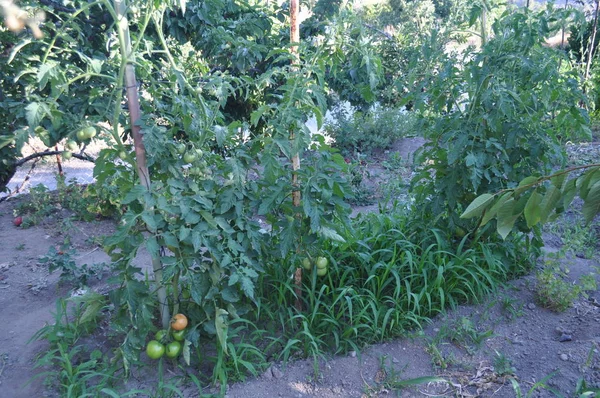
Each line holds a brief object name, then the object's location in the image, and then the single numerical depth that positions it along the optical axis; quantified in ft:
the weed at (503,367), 8.48
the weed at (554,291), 10.11
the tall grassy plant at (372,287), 9.35
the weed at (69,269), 11.09
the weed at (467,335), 9.29
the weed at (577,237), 12.09
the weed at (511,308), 10.09
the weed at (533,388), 7.66
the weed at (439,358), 8.76
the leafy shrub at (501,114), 9.45
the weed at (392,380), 8.21
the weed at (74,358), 8.14
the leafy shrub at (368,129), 23.70
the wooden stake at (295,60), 8.51
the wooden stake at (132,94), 7.43
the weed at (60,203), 15.92
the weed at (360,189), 18.21
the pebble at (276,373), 8.59
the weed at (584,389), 7.67
